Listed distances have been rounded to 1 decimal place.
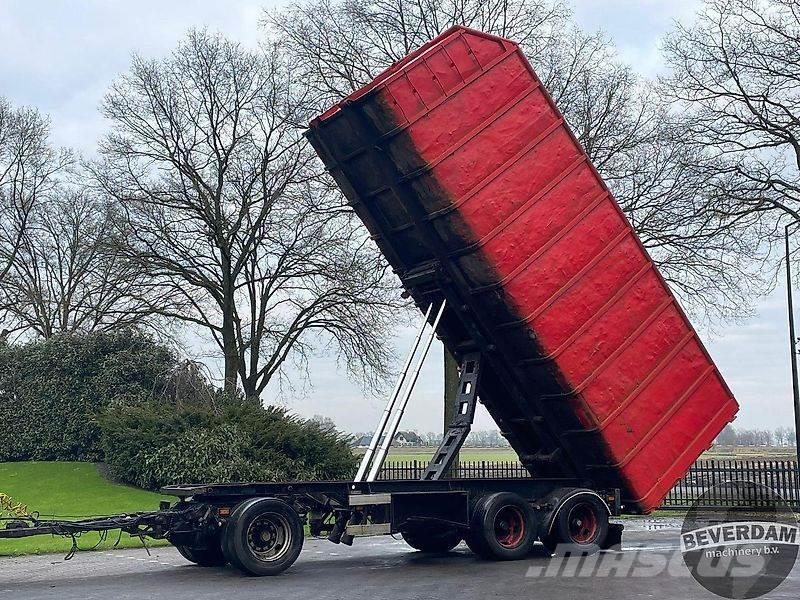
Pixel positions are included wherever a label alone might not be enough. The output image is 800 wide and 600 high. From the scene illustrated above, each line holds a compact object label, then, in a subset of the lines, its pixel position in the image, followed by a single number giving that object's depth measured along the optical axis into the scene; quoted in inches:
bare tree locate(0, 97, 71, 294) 1489.9
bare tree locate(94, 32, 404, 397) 1076.5
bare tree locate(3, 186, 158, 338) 1421.0
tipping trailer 416.5
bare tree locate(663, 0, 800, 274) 858.8
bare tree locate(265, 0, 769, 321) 948.0
